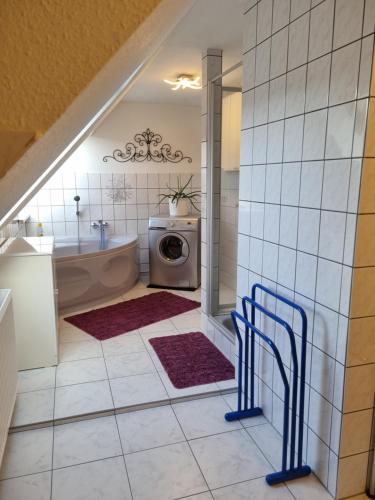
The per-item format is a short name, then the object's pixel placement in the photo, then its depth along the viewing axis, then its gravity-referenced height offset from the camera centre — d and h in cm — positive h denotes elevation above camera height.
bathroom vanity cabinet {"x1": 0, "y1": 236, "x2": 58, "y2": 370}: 247 -81
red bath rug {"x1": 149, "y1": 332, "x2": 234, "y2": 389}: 247 -129
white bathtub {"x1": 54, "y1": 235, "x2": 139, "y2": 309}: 365 -92
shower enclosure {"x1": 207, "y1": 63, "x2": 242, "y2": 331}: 281 -10
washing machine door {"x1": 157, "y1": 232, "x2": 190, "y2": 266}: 426 -79
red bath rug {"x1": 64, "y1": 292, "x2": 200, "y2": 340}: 329 -128
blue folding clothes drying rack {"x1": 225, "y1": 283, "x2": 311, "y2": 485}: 160 -98
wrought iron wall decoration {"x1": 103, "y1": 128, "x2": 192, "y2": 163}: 450 +35
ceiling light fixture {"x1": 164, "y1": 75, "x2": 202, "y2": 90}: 335 +90
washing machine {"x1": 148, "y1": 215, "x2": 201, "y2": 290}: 423 -82
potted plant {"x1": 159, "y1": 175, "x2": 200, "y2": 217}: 440 -24
